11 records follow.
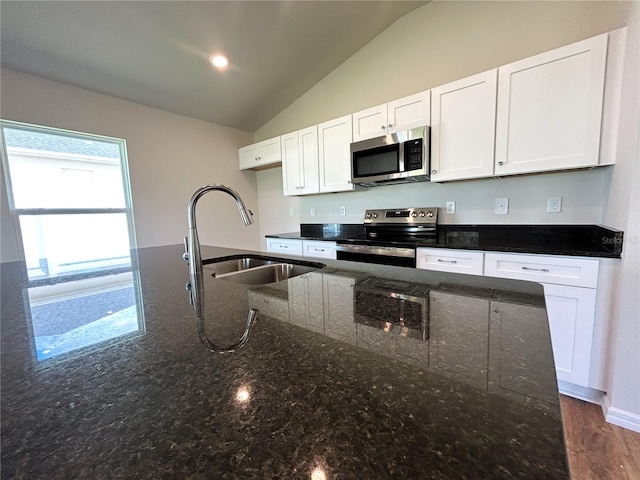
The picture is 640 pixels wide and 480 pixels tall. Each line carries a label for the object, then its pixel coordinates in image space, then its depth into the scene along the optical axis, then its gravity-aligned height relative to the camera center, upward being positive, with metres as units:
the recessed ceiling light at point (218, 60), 2.50 +1.47
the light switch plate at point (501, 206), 2.15 +0.02
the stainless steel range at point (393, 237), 2.14 -0.24
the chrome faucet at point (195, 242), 1.00 -0.10
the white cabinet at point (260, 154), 3.35 +0.80
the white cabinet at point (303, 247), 2.66 -0.36
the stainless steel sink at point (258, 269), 1.42 -0.31
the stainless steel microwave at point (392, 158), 2.18 +0.46
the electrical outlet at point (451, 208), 2.40 +0.02
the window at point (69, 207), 1.17 +0.12
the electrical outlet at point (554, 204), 1.95 +0.02
